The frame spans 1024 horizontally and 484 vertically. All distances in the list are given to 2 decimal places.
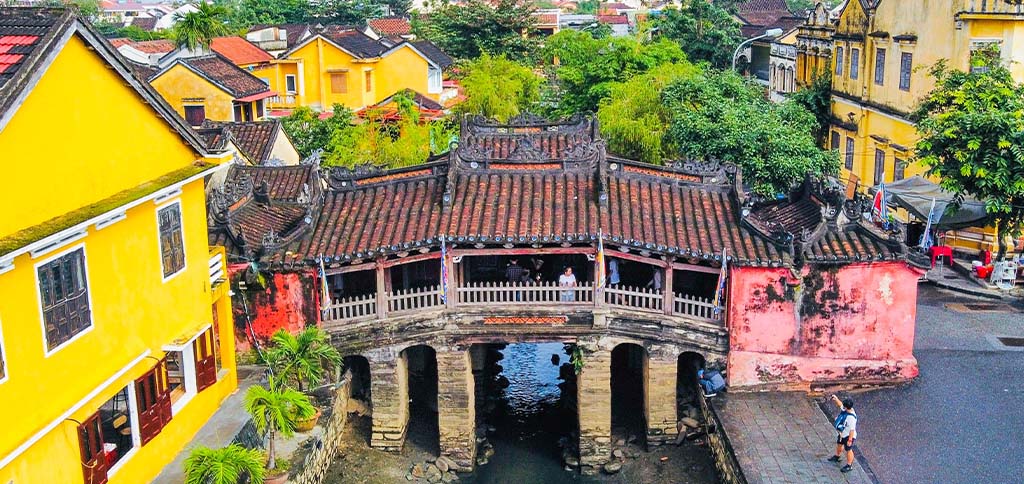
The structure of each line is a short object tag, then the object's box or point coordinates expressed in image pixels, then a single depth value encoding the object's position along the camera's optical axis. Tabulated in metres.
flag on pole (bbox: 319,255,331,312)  22.77
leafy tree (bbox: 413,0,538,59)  63.19
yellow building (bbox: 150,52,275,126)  42.88
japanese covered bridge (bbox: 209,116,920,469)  22.48
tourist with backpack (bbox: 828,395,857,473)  18.77
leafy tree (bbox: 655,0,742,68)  63.28
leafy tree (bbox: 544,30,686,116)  46.38
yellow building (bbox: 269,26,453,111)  55.75
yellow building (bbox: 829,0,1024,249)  32.66
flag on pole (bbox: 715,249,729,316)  22.14
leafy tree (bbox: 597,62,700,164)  39.50
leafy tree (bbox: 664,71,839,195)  32.72
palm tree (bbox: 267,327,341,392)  20.72
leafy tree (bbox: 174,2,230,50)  49.62
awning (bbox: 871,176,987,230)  30.47
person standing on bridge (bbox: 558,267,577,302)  23.44
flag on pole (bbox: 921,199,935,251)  30.26
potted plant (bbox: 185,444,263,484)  16.33
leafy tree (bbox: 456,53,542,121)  46.53
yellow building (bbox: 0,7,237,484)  14.02
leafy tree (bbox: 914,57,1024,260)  27.47
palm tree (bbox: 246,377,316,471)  18.00
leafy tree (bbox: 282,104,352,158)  45.34
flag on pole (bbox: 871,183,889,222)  31.44
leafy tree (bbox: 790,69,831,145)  46.66
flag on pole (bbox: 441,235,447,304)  22.62
